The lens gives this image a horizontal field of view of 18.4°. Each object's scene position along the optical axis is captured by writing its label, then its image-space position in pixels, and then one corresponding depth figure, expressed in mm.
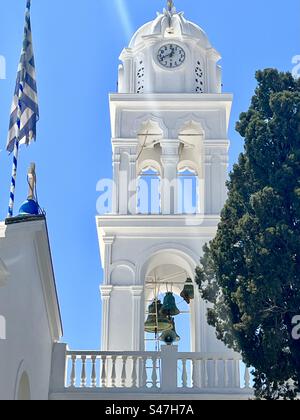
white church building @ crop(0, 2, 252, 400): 15375
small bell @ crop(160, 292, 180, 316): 19719
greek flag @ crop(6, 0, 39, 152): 17016
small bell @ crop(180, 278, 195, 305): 20266
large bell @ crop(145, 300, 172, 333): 19688
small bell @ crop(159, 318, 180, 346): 18516
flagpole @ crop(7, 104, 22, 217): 15188
